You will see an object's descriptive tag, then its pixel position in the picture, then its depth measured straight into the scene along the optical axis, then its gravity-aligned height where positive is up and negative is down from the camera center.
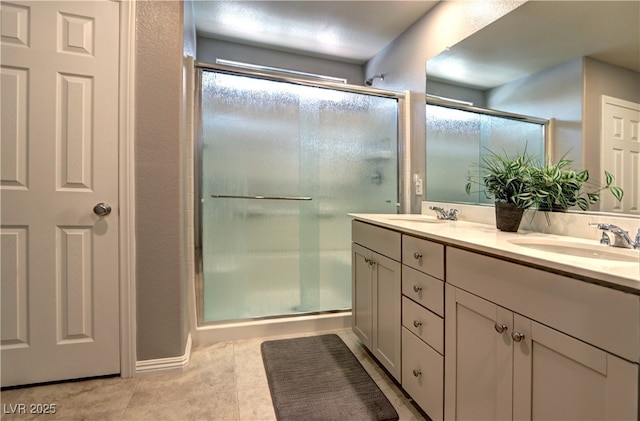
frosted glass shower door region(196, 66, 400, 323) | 2.04 +0.18
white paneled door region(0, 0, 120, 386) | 1.47 +0.09
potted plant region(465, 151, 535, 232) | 1.31 +0.09
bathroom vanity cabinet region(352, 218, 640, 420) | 0.67 -0.36
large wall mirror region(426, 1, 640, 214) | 1.14 +0.58
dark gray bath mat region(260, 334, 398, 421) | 1.36 -0.90
